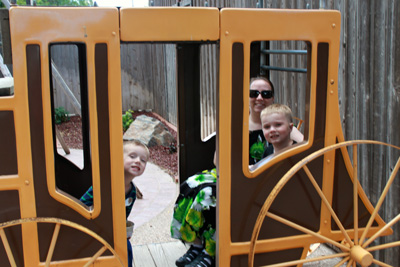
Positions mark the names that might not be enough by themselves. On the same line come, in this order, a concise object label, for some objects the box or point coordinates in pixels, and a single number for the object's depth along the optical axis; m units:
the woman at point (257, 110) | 3.35
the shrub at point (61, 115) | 11.06
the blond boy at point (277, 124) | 2.82
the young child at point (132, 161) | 2.77
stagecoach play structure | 2.22
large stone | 9.07
